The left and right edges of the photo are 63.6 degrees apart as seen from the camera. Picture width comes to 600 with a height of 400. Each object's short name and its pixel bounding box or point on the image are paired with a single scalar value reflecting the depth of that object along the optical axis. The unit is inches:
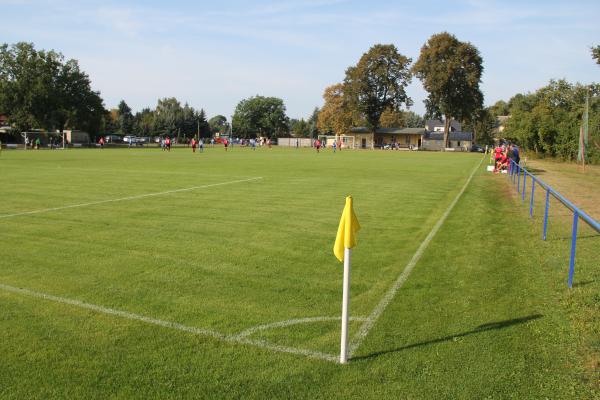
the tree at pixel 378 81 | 3715.6
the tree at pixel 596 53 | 1597.4
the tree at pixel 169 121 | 4451.3
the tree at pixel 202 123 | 4666.8
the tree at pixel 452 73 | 3174.2
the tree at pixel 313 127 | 5551.2
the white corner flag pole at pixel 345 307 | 167.2
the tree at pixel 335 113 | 4075.8
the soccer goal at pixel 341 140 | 4244.6
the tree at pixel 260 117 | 5172.2
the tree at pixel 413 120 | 6643.7
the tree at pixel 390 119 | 4240.7
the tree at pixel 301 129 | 5442.9
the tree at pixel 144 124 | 4562.0
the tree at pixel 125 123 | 4734.3
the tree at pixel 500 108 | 5639.8
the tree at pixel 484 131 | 4493.1
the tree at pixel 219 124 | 6407.5
